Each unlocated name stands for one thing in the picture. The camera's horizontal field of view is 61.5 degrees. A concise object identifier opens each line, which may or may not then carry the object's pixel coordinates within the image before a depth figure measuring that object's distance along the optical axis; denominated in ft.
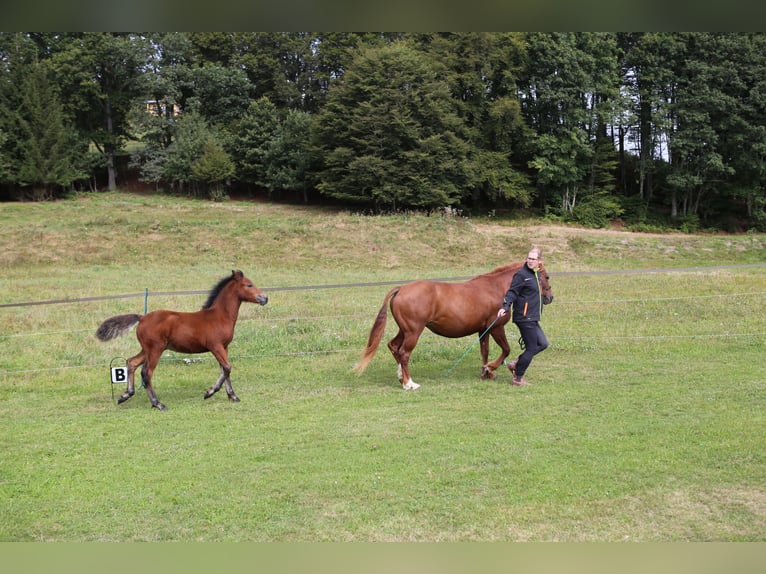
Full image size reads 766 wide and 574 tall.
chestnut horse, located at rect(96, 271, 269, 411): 30.01
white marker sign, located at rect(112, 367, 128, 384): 31.12
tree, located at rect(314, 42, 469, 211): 163.73
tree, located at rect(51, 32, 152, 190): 185.26
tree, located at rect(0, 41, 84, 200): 165.68
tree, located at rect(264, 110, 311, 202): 181.57
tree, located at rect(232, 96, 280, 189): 184.75
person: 32.24
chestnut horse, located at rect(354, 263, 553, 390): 33.81
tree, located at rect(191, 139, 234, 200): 174.60
